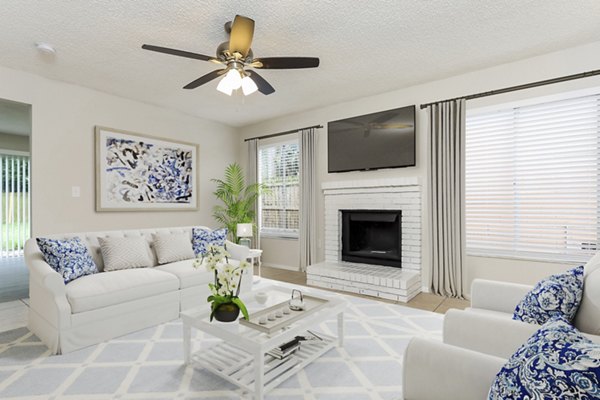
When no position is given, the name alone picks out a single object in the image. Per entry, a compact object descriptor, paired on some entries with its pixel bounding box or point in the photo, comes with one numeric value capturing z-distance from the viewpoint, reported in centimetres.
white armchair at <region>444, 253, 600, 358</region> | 137
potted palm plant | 550
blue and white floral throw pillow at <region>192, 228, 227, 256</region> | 383
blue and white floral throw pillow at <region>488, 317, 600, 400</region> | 76
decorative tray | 197
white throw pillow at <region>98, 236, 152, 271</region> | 311
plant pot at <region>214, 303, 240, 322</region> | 198
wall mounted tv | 409
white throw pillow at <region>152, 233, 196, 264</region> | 350
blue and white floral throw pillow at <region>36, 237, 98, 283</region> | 270
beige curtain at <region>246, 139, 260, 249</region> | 583
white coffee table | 179
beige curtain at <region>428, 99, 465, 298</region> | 369
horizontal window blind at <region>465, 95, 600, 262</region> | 320
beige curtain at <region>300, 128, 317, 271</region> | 501
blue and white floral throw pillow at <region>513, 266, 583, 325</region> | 143
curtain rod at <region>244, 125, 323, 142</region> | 504
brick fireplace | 384
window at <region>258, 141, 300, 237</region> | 545
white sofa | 239
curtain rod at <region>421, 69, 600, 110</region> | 305
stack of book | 216
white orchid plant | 200
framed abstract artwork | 429
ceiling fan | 232
